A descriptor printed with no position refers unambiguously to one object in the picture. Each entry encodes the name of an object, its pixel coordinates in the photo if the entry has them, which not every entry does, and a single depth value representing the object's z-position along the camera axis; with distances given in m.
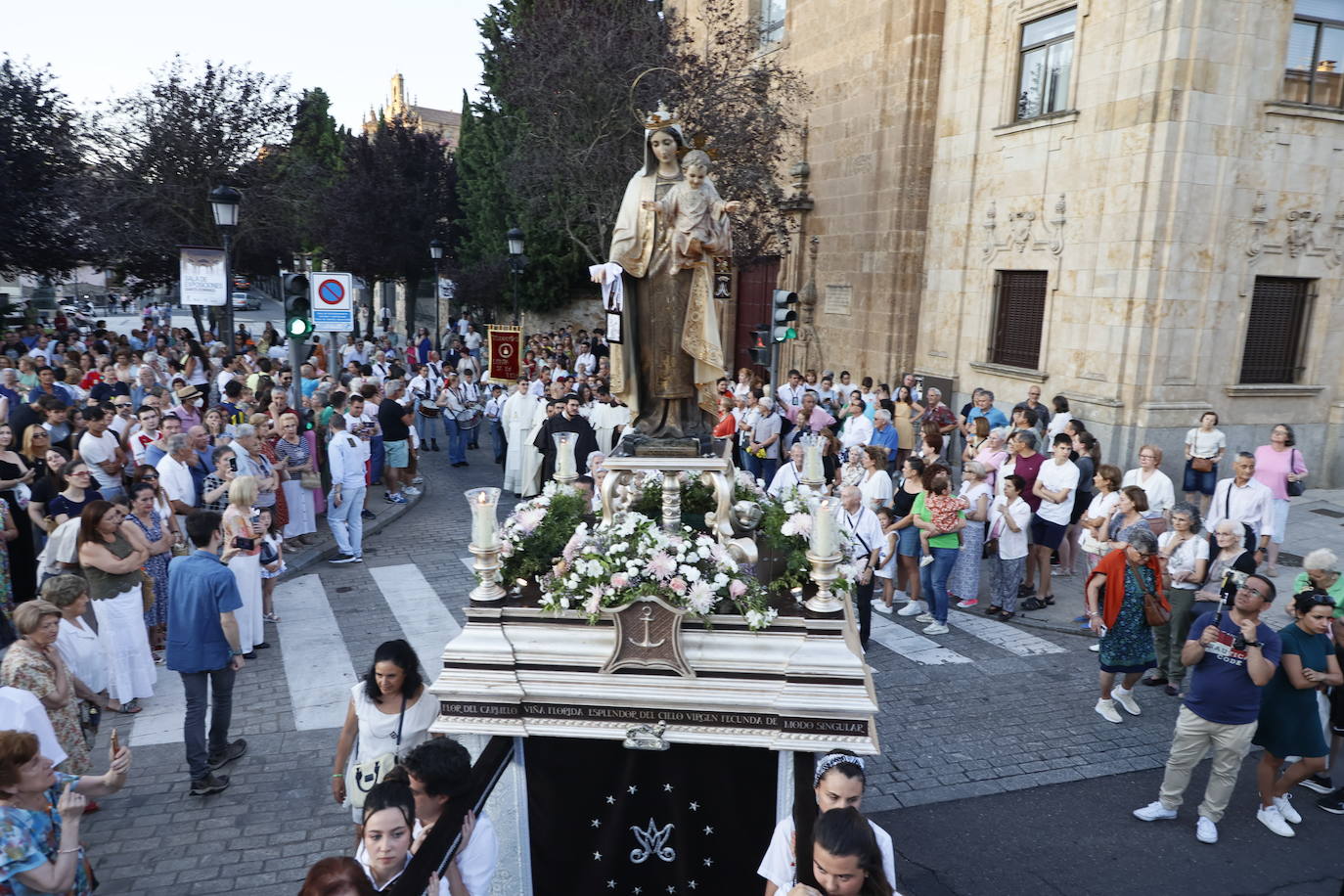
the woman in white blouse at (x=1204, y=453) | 12.61
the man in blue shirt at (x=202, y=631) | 5.98
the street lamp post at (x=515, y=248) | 22.09
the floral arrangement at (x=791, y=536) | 5.37
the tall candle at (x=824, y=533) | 4.84
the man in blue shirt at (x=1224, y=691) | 5.73
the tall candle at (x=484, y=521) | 5.02
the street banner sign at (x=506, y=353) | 16.41
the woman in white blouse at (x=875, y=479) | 10.23
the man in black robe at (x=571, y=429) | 13.18
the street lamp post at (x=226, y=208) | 13.41
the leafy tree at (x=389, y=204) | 36.66
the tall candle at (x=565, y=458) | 7.04
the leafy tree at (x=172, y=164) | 27.11
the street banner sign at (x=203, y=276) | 14.12
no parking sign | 13.70
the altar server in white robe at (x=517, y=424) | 15.25
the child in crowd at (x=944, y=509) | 9.49
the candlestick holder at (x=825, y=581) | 4.84
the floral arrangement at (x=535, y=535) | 5.55
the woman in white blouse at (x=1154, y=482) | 9.89
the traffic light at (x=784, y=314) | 14.97
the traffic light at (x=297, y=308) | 12.90
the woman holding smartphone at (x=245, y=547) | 7.82
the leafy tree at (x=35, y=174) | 23.39
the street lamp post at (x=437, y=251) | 27.69
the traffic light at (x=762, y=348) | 15.30
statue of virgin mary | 6.06
